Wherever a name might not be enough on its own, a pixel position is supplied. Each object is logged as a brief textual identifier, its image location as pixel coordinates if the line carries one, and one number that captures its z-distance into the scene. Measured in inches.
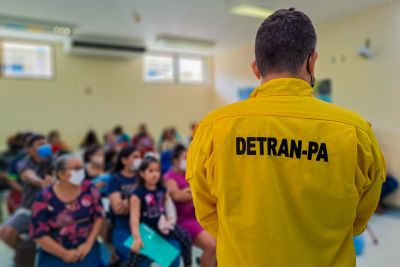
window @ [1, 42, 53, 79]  218.1
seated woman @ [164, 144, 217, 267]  85.4
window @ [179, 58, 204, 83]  287.9
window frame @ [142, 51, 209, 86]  272.9
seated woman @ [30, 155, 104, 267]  74.5
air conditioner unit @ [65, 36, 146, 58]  217.2
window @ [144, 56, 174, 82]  272.5
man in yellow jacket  29.3
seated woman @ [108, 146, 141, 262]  84.5
